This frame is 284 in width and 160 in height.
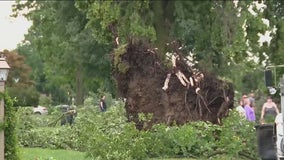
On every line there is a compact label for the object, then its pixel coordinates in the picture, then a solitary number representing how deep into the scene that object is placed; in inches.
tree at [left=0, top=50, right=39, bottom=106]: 3169.3
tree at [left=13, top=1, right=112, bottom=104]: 1603.1
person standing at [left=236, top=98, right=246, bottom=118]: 922.0
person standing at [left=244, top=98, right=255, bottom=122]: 951.0
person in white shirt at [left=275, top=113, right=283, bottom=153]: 566.7
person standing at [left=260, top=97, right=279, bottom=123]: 967.0
